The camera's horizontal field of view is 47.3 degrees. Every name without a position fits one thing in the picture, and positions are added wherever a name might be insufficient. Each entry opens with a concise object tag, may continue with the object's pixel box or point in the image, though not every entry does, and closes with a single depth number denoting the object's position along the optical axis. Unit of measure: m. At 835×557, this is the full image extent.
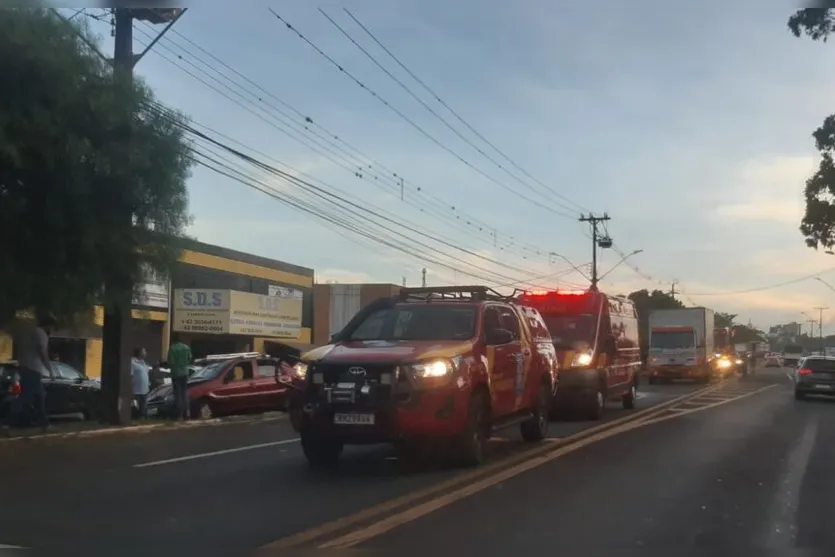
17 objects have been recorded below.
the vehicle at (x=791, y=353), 88.68
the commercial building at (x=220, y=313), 35.31
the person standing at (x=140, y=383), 19.52
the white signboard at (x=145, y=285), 14.34
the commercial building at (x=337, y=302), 52.75
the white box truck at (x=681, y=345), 41.53
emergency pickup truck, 10.16
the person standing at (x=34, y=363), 14.17
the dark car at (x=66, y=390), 19.33
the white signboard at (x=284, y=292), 45.69
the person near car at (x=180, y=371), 18.02
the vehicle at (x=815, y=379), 29.09
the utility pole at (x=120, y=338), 16.05
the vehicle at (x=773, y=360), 93.62
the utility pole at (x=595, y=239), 57.19
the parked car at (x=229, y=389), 19.95
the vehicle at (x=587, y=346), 18.09
